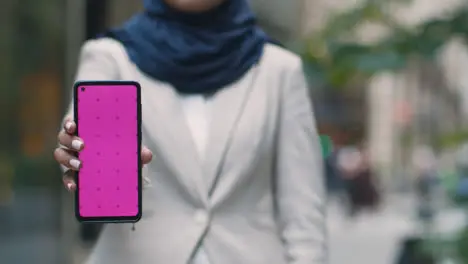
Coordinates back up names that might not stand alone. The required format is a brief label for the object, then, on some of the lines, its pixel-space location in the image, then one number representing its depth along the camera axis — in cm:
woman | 260
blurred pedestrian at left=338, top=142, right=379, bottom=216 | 2122
